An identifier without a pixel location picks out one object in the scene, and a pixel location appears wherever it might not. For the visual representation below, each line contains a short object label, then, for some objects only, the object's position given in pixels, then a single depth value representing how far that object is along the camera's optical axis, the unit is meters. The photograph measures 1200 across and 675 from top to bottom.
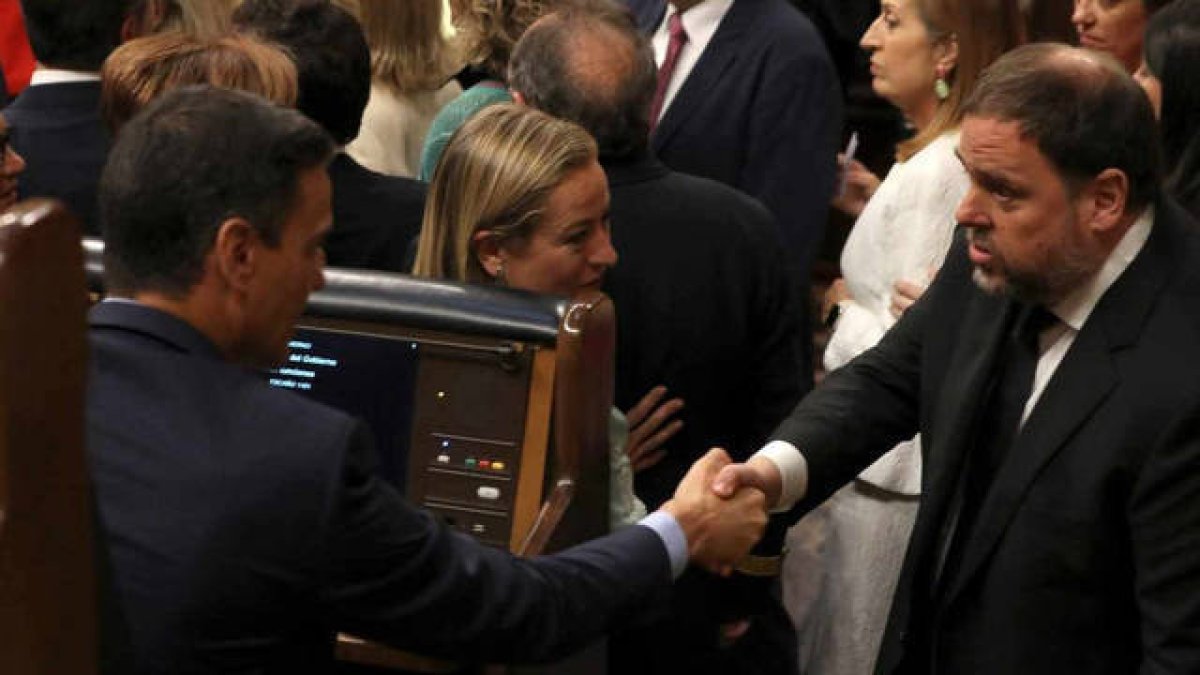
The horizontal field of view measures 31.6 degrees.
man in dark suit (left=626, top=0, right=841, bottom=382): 5.10
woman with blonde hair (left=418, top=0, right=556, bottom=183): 4.79
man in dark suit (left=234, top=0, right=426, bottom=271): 4.15
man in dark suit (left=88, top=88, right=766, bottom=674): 2.38
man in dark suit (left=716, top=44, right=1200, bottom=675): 2.96
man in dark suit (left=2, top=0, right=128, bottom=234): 4.20
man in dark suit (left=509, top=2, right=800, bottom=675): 3.82
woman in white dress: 4.27
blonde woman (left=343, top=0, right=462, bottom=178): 5.11
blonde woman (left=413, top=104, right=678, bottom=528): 3.51
